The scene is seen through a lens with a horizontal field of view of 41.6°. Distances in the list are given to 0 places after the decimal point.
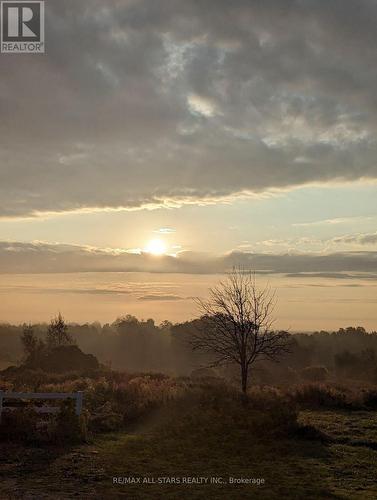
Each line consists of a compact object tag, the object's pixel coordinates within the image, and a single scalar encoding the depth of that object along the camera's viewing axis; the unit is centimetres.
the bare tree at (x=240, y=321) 2556
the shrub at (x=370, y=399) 2425
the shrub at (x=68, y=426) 1455
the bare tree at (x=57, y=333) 5334
